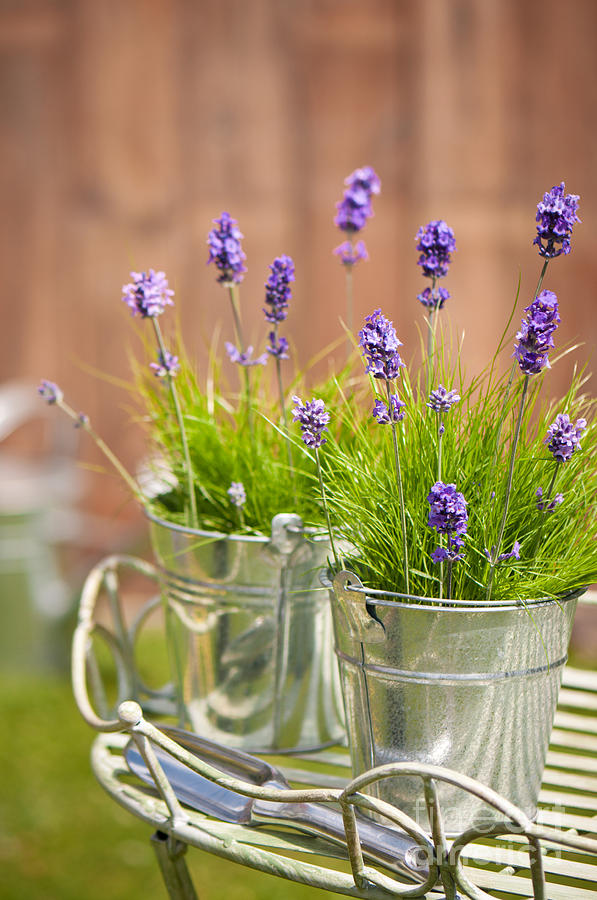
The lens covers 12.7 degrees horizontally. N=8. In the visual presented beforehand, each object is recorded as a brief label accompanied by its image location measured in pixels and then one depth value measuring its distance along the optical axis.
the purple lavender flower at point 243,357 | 1.92
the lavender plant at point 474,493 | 1.72
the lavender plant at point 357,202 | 1.92
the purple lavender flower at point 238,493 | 1.86
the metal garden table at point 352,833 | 1.66
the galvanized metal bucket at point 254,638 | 1.86
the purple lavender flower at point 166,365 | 1.85
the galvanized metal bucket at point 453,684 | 1.72
